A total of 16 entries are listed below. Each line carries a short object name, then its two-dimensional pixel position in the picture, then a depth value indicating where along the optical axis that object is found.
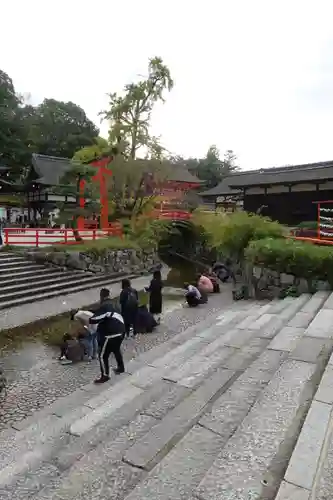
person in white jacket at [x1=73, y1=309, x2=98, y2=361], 6.95
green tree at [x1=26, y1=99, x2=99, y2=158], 45.84
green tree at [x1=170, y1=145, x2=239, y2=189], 56.00
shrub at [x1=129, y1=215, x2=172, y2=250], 20.27
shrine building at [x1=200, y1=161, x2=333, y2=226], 20.25
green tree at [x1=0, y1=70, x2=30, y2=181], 38.09
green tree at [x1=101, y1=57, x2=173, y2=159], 22.22
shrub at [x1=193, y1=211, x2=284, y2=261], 12.95
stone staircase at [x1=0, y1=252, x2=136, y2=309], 11.91
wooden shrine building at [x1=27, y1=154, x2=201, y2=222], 28.11
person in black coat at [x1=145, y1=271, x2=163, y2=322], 9.98
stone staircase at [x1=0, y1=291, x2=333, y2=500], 2.61
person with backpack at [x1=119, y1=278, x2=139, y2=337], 7.98
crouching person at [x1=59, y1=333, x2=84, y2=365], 6.90
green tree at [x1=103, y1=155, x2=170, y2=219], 20.94
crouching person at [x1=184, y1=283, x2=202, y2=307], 11.27
